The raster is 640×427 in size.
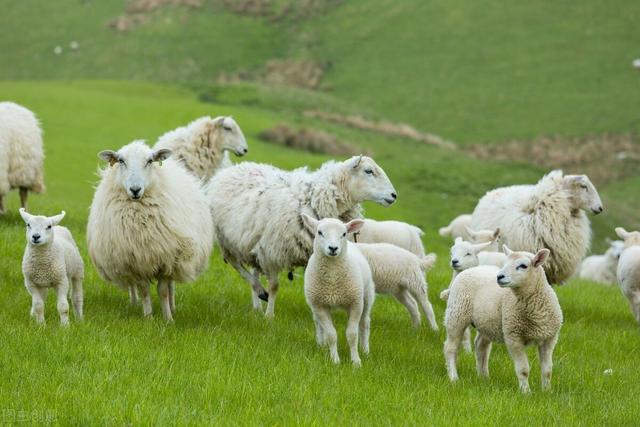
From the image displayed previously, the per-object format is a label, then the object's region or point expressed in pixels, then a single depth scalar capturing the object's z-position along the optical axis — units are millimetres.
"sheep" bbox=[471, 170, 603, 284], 22906
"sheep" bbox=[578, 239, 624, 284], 37169
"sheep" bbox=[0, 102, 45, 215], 27172
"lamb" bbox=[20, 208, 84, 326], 15836
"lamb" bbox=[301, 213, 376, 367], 15344
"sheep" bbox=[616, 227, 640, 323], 21094
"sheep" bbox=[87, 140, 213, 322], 17641
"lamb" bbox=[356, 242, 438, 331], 18703
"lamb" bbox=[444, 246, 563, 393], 14219
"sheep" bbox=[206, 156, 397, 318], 19422
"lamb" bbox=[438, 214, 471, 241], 31905
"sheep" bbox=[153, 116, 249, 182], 25875
